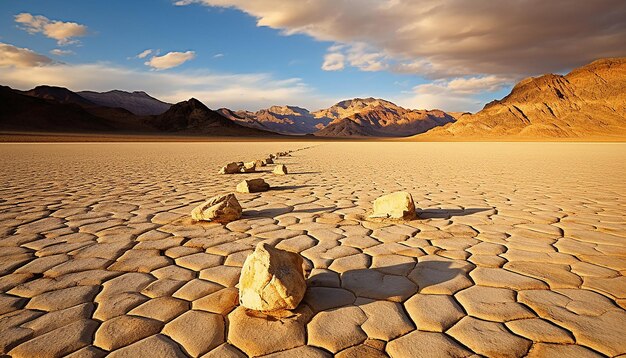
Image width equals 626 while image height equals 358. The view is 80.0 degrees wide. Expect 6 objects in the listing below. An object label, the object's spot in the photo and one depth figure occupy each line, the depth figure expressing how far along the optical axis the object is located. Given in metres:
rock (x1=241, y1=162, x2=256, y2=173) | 7.24
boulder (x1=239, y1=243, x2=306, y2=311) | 1.47
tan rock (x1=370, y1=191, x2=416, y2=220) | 3.02
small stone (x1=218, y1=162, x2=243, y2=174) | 6.82
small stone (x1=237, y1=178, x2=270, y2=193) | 4.55
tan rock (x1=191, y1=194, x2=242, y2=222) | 2.93
